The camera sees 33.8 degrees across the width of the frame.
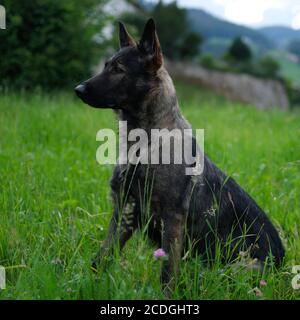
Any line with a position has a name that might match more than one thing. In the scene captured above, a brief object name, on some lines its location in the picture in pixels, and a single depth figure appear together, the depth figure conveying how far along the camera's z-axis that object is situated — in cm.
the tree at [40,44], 1046
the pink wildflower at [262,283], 308
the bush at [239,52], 3012
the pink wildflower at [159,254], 284
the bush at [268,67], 2810
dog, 338
